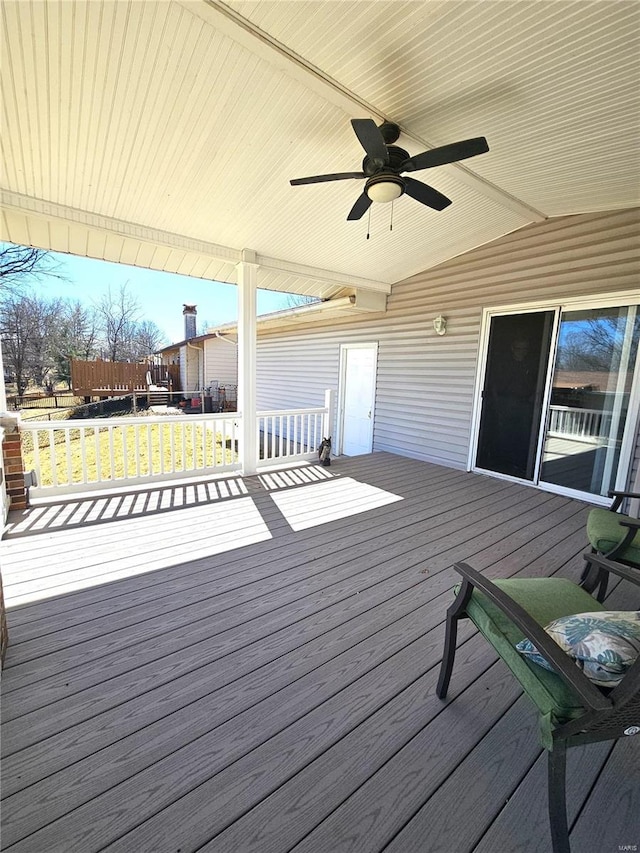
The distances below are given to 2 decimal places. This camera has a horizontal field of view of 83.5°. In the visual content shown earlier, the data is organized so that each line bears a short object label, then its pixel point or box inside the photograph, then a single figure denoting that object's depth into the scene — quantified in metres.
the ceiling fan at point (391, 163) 2.09
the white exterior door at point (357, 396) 6.70
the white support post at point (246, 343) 4.43
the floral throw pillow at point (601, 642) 0.96
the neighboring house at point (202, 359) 12.25
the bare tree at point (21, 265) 6.47
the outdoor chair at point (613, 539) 1.99
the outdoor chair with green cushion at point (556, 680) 0.91
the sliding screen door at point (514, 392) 4.27
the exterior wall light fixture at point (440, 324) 5.21
